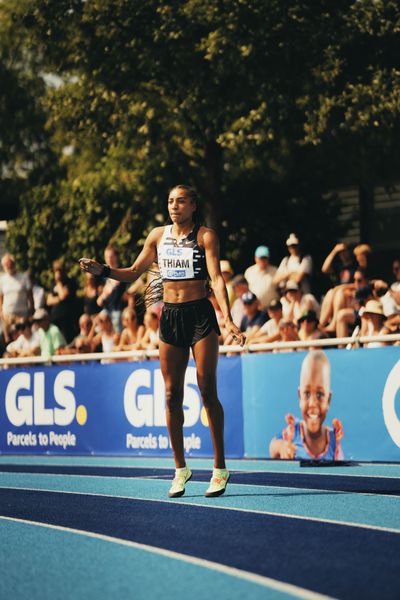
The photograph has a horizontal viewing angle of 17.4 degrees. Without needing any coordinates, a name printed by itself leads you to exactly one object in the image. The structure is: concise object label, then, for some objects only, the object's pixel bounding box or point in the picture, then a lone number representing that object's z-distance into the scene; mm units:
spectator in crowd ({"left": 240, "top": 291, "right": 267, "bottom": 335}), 16500
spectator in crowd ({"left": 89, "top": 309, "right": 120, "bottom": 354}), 18141
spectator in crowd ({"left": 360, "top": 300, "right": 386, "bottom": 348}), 14148
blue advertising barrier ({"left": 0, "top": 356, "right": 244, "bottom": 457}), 15484
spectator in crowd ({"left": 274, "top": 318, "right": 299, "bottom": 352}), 15188
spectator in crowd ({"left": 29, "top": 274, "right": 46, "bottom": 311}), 20594
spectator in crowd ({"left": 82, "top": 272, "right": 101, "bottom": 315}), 19781
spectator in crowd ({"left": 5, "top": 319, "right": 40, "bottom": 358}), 19297
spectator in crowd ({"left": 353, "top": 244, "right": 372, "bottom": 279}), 16620
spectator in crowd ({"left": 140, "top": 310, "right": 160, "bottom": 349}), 17031
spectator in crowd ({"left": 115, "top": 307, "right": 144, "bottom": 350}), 17797
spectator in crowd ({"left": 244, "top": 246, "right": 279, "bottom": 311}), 17812
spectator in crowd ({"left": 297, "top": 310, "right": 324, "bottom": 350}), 14883
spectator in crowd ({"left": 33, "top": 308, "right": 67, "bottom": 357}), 18859
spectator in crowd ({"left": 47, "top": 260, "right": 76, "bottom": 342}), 20344
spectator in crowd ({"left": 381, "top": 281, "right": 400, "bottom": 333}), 14047
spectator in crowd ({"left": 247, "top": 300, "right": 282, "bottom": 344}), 15836
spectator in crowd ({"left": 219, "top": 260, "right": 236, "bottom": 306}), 17484
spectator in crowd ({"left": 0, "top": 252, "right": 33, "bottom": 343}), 20703
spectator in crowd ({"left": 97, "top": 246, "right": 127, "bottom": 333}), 19297
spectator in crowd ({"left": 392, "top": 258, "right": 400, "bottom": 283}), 16484
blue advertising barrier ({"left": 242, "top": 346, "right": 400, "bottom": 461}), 13242
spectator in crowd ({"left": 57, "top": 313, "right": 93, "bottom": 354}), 18219
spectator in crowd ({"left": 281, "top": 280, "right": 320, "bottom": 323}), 16172
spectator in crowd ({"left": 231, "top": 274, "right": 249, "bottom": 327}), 16938
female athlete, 9859
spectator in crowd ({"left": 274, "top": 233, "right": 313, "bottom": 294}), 17423
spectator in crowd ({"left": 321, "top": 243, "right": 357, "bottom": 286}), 17078
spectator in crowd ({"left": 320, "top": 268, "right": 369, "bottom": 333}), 15758
